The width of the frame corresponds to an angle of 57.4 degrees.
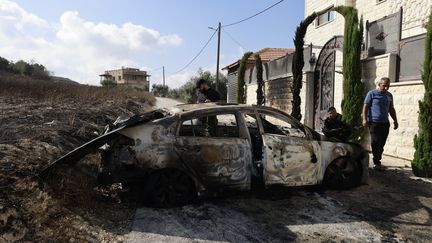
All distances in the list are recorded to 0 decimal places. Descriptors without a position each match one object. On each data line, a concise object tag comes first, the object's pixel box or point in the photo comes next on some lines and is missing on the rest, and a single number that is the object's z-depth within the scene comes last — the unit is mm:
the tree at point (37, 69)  54969
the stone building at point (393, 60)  9156
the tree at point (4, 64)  49931
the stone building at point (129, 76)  126500
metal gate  12914
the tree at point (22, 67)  52781
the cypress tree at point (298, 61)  14039
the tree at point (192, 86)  41475
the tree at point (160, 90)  85319
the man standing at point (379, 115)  7879
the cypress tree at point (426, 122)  7504
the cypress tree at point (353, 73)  10695
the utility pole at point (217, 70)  33344
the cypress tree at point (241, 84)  25062
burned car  5199
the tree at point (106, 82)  83750
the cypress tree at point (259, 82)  21266
